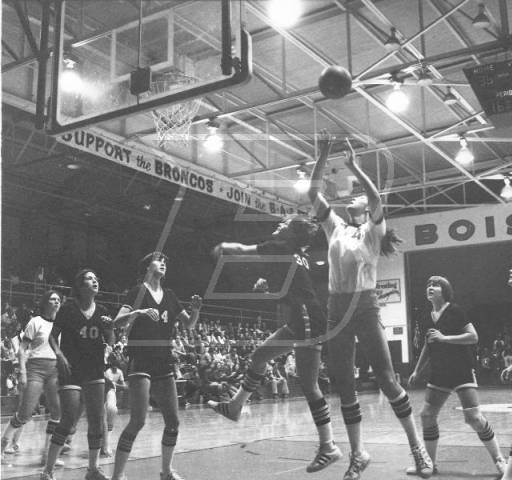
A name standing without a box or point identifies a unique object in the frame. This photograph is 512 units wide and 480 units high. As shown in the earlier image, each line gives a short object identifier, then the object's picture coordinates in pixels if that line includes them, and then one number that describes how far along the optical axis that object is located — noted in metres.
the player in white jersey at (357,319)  4.68
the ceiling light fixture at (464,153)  15.48
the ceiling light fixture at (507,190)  18.70
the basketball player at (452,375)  5.36
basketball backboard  5.98
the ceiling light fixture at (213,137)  14.52
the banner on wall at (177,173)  14.12
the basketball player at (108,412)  7.12
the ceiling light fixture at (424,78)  11.93
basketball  5.28
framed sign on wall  23.64
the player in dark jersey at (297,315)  4.91
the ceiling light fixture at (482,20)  10.61
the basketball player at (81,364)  5.22
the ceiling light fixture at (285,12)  11.27
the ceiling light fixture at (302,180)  17.61
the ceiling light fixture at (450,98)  13.36
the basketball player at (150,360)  4.90
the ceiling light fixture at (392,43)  11.51
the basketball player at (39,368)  6.50
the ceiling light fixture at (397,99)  12.37
